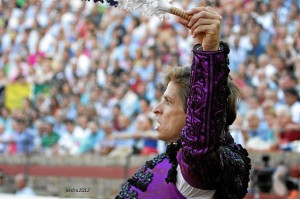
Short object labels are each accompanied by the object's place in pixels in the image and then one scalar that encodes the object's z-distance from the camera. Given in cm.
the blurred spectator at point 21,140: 1166
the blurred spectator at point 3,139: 1204
